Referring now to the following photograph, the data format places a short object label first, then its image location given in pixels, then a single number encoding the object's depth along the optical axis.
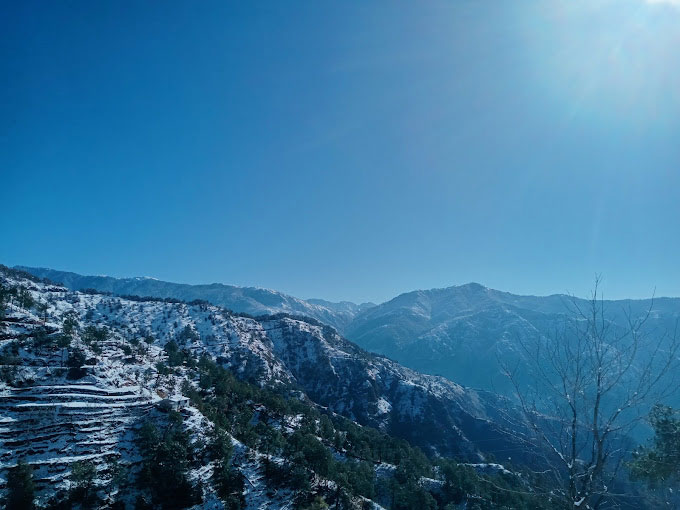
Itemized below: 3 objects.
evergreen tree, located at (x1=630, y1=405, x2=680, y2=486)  31.84
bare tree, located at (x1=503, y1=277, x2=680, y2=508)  13.75
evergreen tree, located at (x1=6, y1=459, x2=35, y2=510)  55.16
